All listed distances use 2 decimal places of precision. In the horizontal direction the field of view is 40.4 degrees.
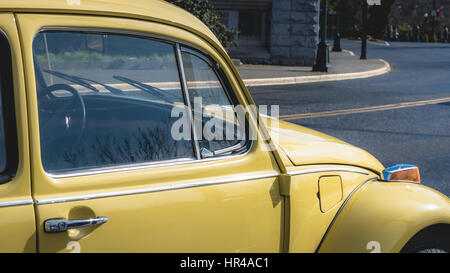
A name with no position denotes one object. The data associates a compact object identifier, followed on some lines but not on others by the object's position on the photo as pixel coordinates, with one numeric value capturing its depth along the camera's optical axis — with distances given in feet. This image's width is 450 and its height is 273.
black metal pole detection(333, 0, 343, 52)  128.57
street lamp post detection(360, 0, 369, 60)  100.79
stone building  80.18
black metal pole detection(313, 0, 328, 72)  70.79
